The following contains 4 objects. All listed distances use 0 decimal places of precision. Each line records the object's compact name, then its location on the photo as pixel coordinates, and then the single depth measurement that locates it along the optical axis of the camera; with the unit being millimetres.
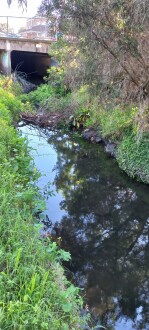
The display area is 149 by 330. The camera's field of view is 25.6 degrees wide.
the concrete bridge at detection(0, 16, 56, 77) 18672
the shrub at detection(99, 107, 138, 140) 8891
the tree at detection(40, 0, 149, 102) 6688
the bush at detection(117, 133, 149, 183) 7945
